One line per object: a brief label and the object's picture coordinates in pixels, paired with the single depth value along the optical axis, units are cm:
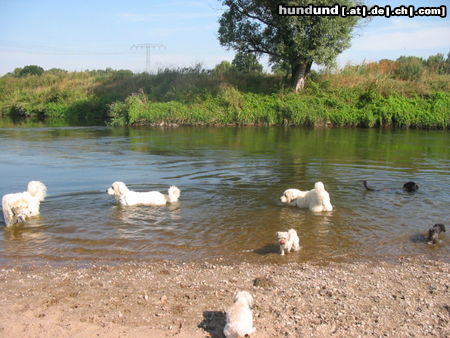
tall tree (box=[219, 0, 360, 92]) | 3120
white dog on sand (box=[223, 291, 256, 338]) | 483
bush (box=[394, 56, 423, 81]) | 3619
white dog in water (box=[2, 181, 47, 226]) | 908
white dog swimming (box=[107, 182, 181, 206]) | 1055
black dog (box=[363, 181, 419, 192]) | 1205
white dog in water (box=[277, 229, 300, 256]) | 748
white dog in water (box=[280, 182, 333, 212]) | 1002
